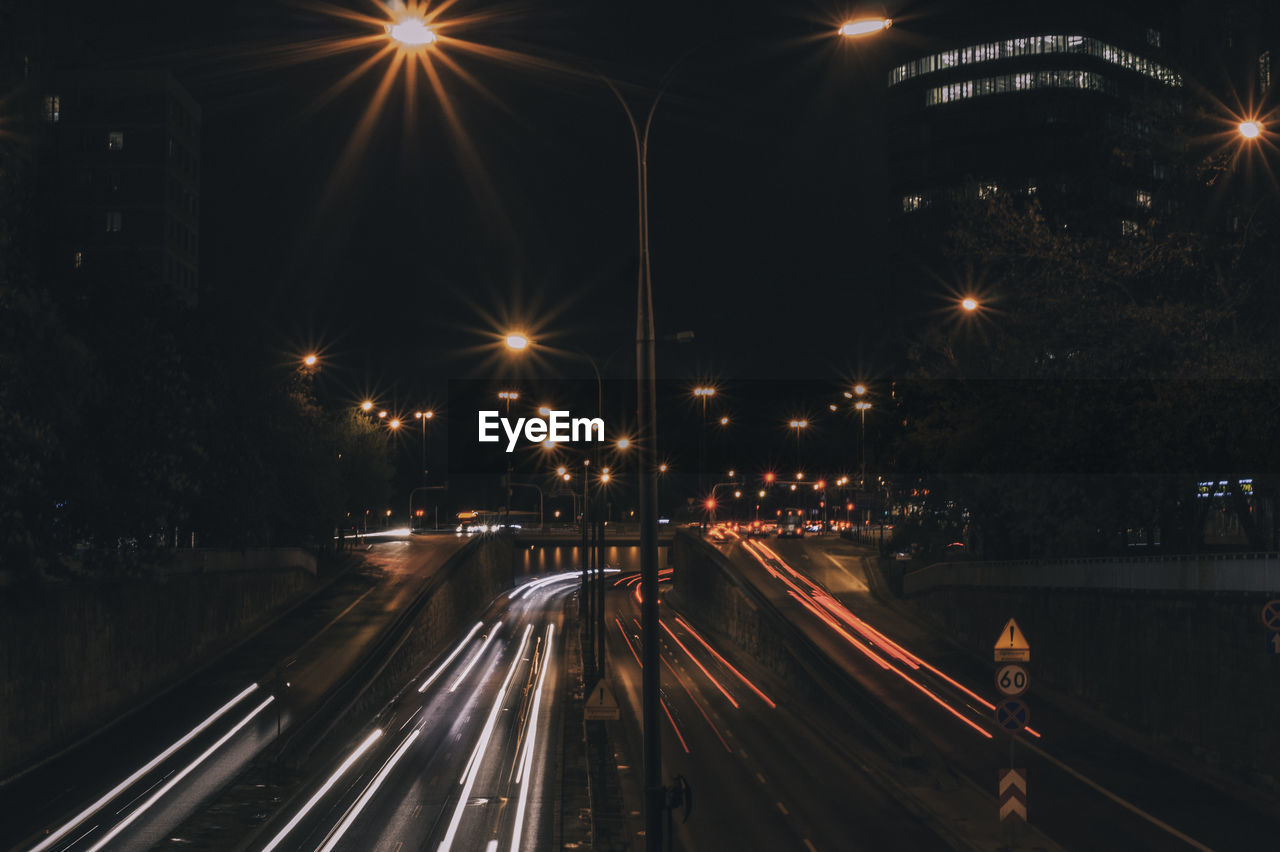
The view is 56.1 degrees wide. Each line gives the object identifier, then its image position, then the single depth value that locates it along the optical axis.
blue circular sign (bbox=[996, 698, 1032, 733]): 24.44
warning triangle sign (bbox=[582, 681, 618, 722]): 29.39
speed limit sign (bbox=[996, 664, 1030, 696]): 24.16
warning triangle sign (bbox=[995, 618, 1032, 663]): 24.41
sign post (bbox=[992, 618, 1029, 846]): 23.97
